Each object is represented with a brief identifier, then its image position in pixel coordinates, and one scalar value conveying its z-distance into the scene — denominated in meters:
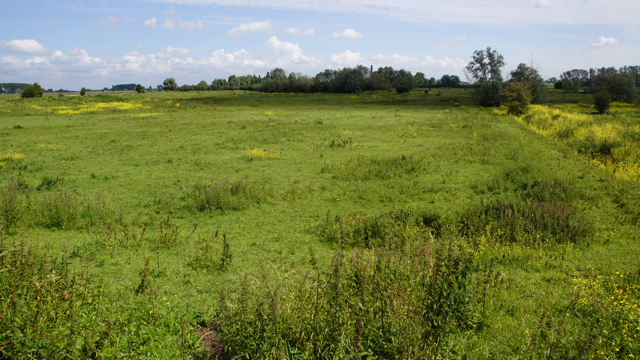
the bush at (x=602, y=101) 42.53
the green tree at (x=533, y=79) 57.16
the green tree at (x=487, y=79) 55.15
